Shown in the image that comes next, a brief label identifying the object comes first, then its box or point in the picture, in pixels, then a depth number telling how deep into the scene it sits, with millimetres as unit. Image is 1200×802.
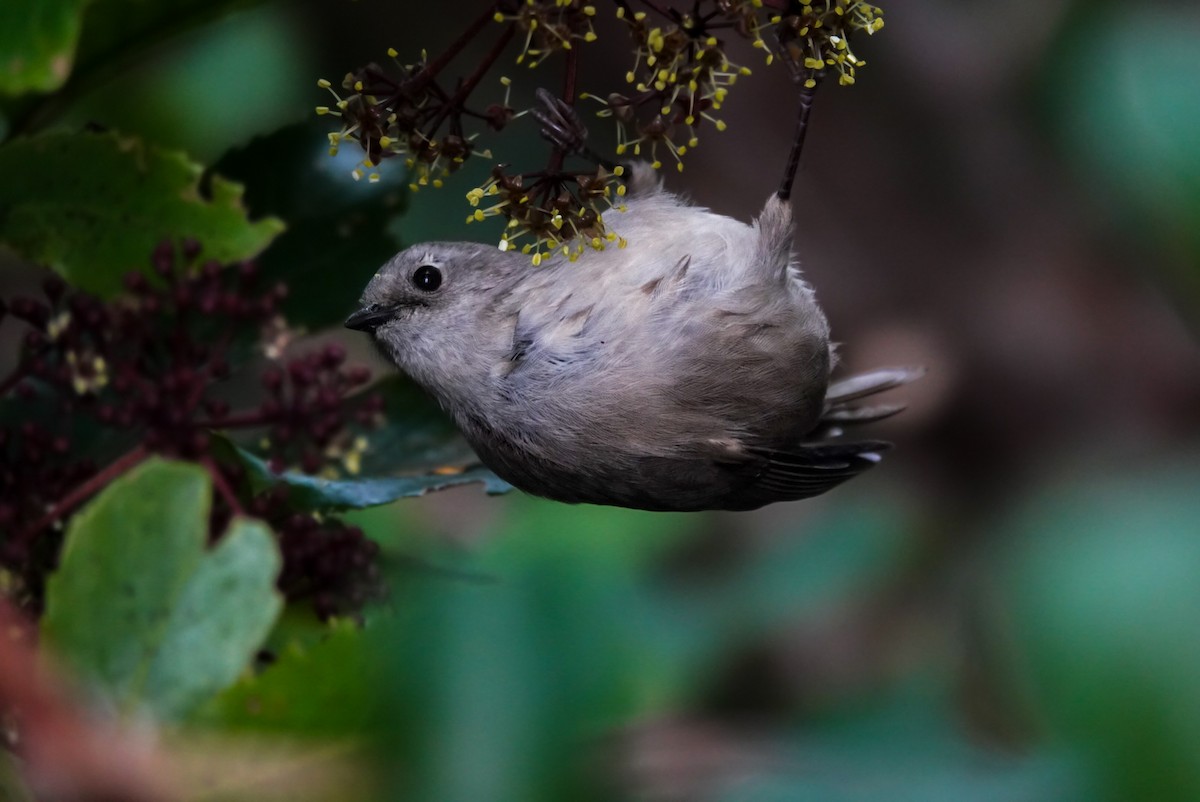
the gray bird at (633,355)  2563
